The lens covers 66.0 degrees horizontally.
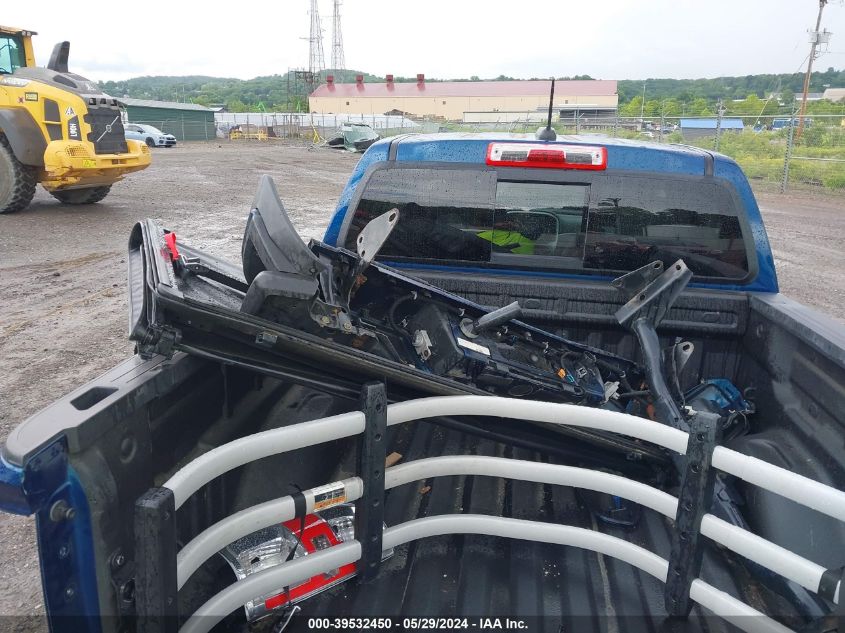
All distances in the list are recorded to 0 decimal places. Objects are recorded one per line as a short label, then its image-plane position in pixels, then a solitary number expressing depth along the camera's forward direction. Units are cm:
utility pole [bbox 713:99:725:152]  2065
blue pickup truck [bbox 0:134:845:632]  162
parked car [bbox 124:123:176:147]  3519
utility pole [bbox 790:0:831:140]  2999
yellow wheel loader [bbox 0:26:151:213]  1206
